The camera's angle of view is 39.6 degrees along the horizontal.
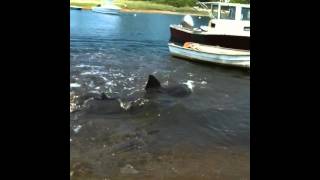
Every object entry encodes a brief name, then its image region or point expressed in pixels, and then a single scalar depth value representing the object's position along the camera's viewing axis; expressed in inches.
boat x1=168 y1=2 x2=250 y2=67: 941.2
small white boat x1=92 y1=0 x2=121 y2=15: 3458.7
